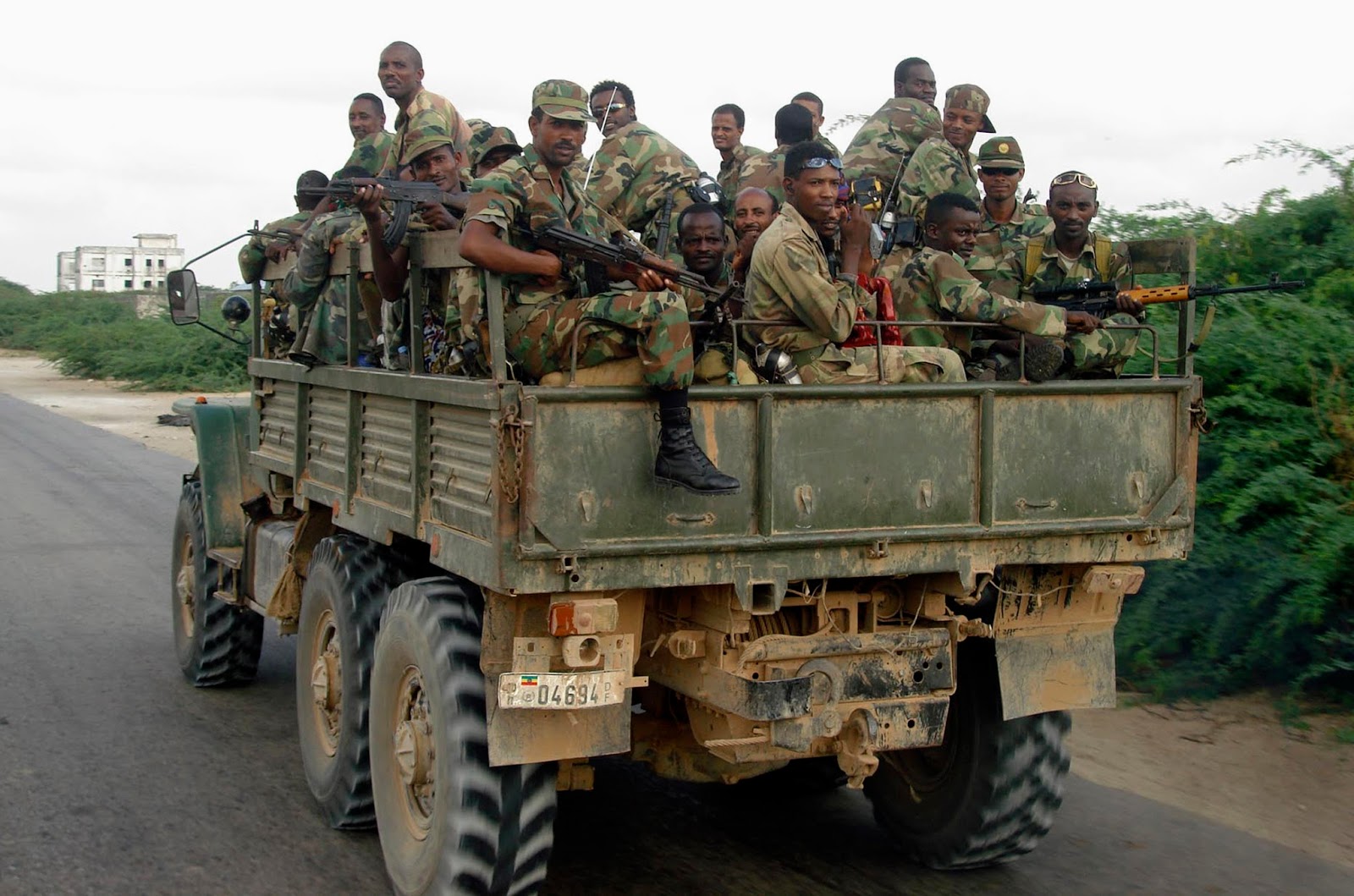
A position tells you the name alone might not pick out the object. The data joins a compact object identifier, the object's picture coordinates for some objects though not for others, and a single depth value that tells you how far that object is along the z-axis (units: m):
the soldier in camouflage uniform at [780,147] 7.43
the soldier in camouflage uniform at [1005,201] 6.87
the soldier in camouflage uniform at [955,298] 5.19
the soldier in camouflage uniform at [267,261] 7.23
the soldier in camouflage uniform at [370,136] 8.14
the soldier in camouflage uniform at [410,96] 7.82
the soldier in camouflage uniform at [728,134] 8.68
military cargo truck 4.28
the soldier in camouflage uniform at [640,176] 7.25
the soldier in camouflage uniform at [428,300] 5.35
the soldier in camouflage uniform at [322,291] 6.46
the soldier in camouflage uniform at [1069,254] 6.16
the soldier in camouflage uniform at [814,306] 4.87
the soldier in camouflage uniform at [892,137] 7.79
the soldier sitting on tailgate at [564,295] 4.26
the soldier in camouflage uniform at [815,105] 8.28
